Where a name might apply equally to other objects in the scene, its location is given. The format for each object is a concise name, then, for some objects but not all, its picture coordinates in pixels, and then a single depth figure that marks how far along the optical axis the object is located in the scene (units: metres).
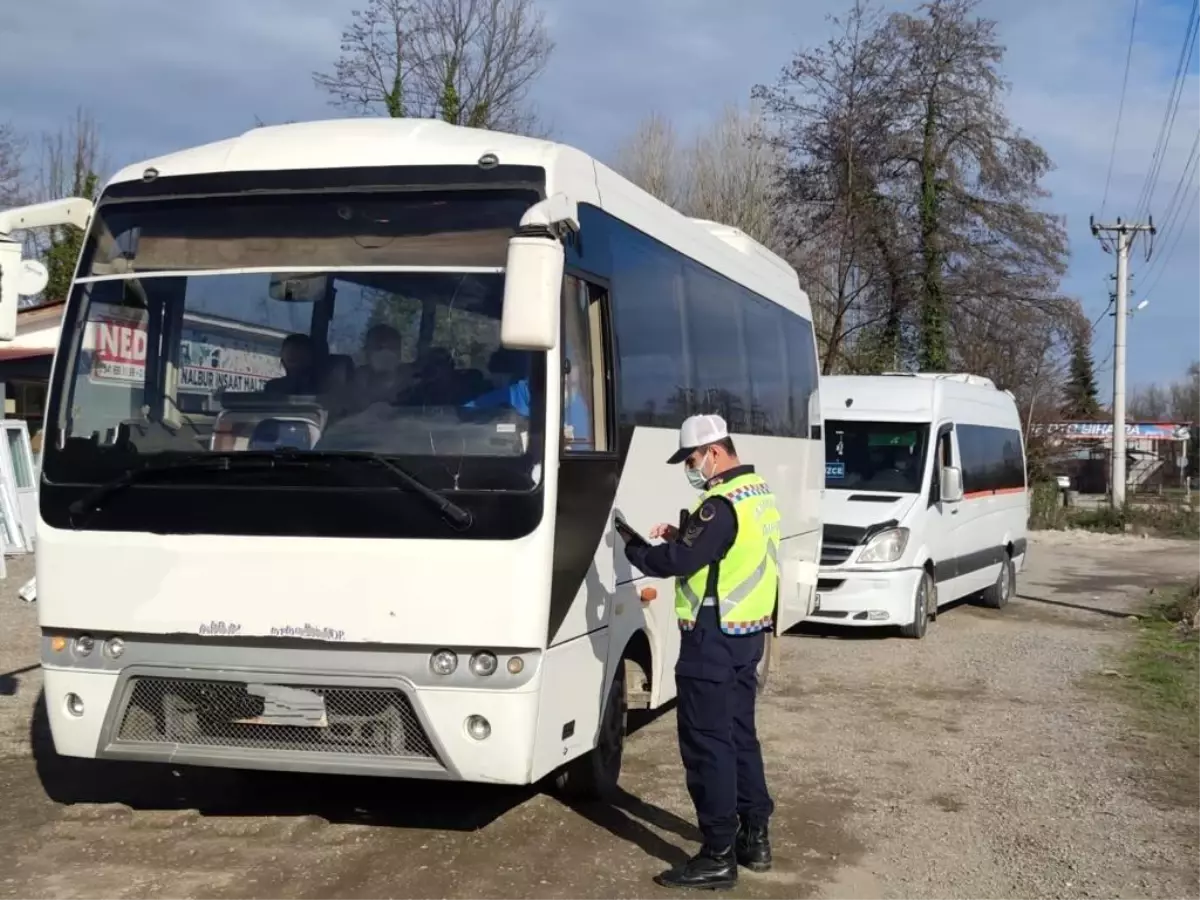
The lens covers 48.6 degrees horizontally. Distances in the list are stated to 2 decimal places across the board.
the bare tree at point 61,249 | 29.22
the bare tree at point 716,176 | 35.47
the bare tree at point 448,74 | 22.02
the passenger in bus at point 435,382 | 5.77
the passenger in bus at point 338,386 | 5.84
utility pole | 36.81
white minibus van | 13.48
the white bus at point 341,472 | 5.66
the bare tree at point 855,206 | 27.19
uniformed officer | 5.68
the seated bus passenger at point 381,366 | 5.82
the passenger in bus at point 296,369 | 5.93
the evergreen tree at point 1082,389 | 34.94
